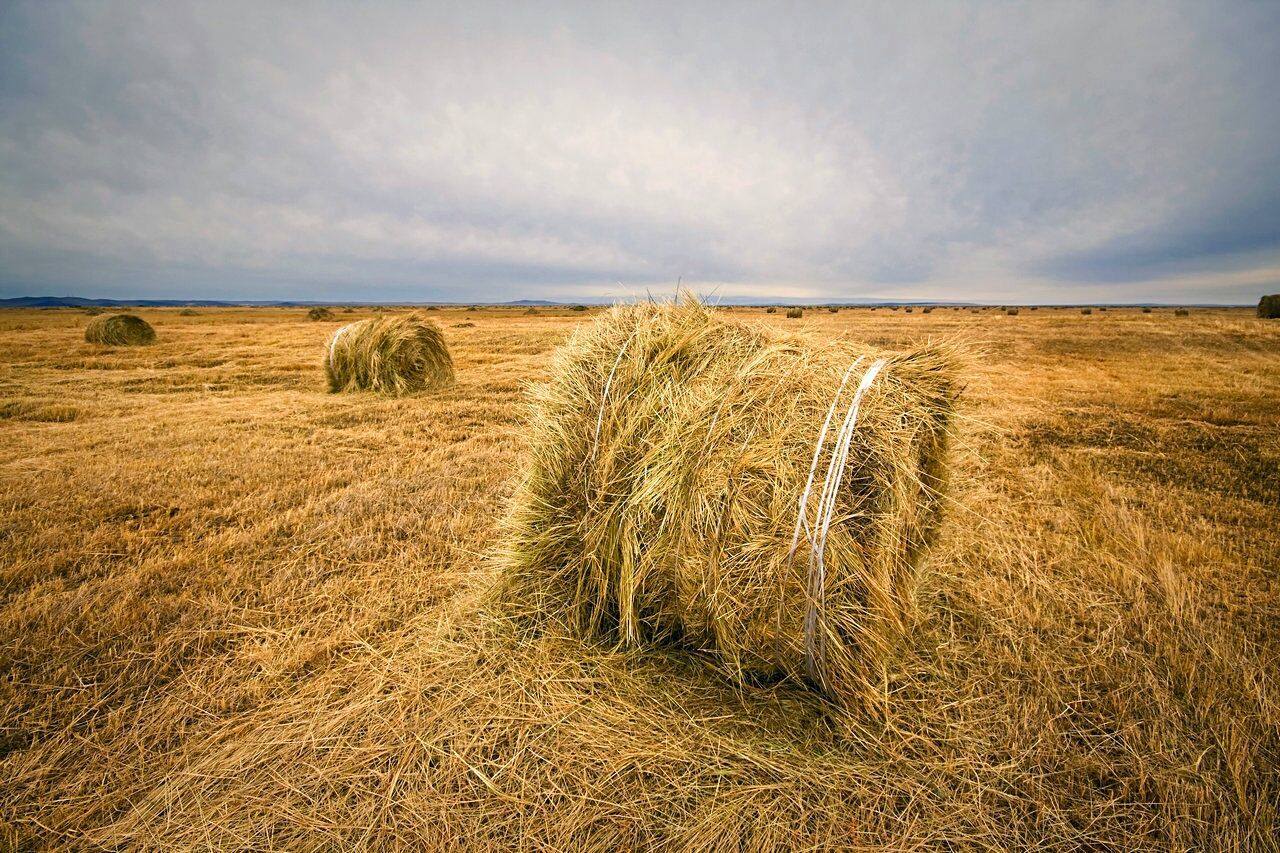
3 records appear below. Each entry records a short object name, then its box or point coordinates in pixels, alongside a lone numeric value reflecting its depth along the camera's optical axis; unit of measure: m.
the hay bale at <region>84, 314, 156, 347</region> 18.92
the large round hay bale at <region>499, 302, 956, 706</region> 2.55
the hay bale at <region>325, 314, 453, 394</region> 10.84
